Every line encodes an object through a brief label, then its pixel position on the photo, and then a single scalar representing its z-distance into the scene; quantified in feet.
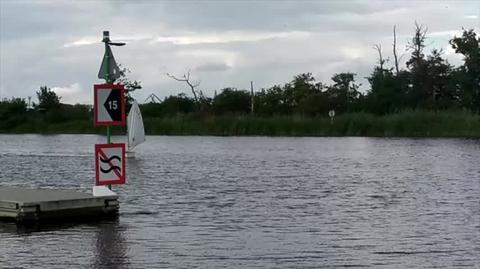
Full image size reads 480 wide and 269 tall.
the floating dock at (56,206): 53.52
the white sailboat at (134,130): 157.58
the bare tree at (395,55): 324.97
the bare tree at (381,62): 325.83
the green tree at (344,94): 296.92
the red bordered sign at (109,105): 55.42
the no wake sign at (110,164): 55.77
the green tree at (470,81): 266.36
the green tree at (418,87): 280.10
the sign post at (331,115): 236.67
